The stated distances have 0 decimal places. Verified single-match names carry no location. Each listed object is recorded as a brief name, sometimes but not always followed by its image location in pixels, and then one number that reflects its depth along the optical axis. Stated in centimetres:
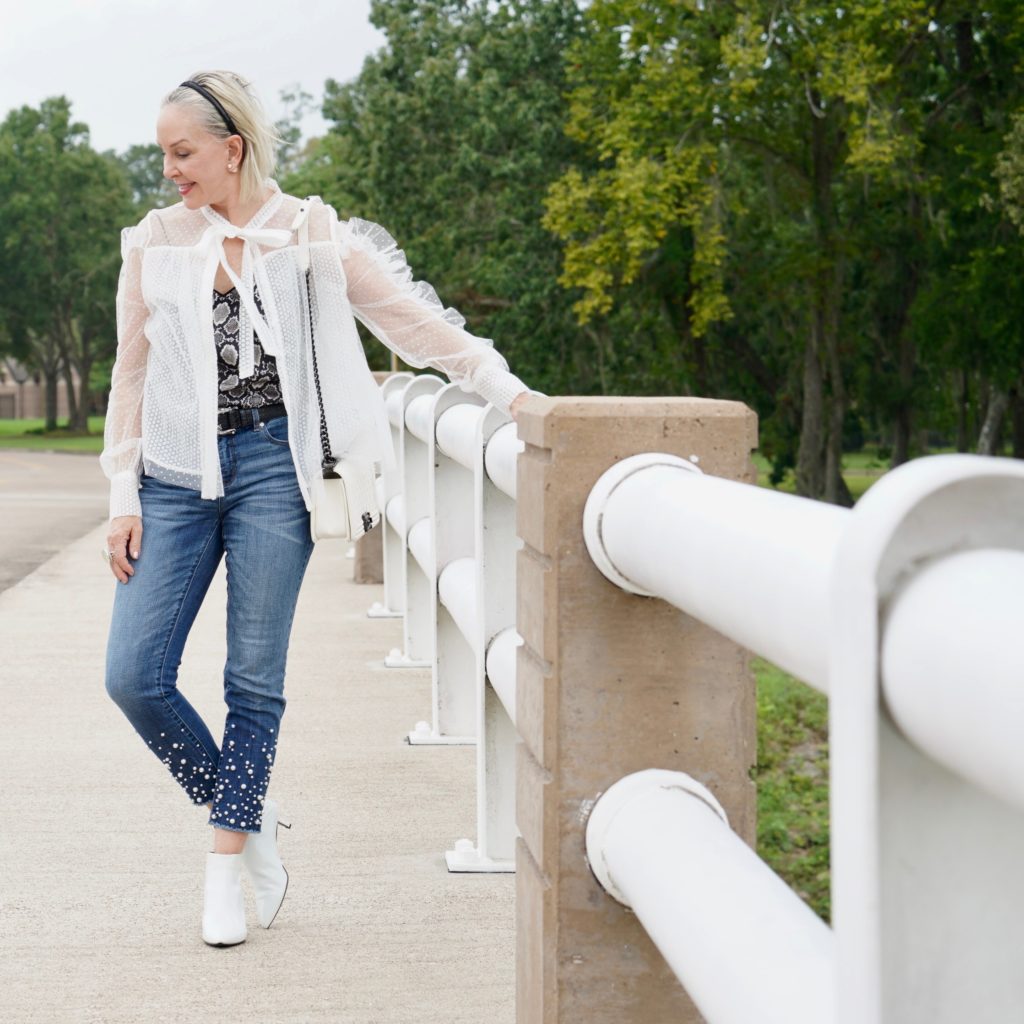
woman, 376
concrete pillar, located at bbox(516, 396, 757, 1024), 222
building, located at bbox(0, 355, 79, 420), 14362
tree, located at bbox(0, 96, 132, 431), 6944
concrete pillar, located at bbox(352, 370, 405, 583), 1018
